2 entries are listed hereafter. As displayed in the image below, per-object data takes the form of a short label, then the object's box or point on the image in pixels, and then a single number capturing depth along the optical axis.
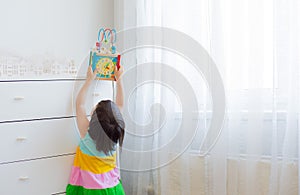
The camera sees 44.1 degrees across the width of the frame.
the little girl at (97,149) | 1.80
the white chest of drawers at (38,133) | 1.71
